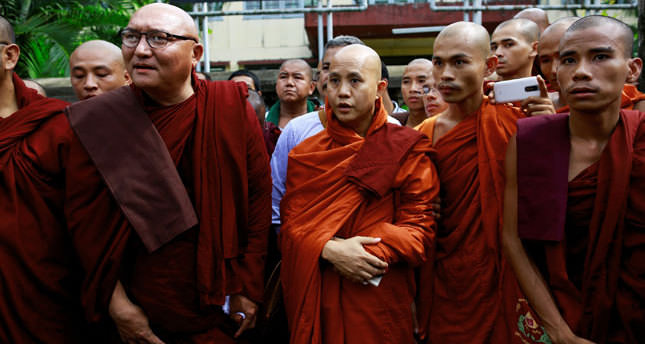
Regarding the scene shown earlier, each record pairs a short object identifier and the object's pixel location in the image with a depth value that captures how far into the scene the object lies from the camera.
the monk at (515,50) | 3.39
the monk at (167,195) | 2.22
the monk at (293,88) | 4.61
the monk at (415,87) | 3.95
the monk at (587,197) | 1.97
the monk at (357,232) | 2.39
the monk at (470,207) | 2.44
